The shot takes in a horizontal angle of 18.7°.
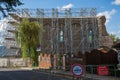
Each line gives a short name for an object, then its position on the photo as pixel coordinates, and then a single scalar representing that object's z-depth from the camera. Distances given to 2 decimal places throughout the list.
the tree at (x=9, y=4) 17.48
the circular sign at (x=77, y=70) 13.40
